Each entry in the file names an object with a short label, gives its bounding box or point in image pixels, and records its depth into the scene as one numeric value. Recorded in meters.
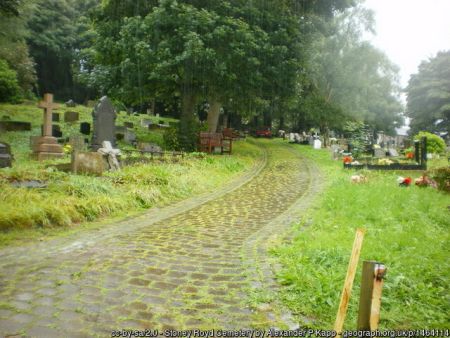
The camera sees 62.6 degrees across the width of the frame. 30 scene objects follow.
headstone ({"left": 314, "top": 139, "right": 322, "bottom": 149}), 29.38
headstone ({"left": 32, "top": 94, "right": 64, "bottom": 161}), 14.73
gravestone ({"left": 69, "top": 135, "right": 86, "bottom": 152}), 15.92
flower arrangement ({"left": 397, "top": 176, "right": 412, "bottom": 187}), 11.39
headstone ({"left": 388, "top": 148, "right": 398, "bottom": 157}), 21.31
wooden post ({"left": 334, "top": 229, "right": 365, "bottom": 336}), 2.63
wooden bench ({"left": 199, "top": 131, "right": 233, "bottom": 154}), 19.16
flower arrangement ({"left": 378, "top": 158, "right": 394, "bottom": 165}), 15.98
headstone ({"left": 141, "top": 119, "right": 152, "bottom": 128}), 27.92
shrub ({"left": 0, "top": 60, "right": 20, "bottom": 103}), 27.06
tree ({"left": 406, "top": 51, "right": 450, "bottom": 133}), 43.72
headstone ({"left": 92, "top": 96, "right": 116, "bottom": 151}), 14.41
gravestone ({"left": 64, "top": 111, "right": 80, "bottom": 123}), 22.86
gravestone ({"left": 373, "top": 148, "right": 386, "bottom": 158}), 20.55
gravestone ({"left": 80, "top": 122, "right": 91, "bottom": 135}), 20.14
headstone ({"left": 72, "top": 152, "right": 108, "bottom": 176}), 10.55
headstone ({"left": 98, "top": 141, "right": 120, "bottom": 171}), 11.70
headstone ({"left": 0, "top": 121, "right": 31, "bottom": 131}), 19.47
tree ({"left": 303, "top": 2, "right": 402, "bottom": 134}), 33.84
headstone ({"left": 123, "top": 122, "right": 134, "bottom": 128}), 23.96
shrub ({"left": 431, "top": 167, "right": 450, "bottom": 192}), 10.96
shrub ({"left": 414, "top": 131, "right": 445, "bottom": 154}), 22.83
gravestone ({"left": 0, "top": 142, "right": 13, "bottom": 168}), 11.46
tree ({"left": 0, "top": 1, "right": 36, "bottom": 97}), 28.81
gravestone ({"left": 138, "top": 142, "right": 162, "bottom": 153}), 16.12
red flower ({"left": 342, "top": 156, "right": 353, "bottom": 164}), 16.31
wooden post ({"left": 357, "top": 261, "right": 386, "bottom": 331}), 2.51
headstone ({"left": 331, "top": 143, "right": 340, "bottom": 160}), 21.14
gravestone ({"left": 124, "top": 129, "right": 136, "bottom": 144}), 19.87
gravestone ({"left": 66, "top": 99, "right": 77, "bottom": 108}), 28.17
